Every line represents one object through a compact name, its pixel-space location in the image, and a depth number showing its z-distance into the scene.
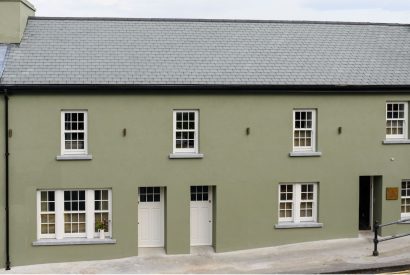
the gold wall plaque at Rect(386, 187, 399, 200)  24.86
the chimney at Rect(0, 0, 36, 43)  24.45
